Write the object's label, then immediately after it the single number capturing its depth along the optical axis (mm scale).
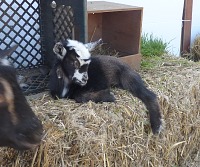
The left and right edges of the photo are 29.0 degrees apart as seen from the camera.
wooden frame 3082
